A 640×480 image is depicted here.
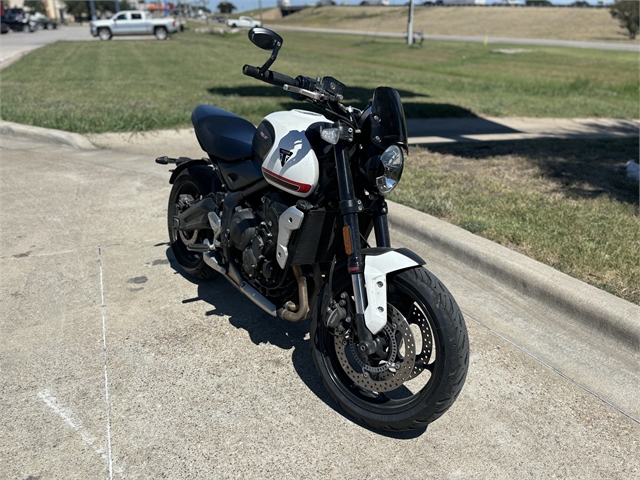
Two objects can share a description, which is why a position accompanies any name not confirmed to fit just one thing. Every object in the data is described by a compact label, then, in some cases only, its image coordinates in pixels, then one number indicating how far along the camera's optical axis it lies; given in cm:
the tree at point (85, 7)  9725
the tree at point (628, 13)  4244
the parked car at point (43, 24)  5853
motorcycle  272
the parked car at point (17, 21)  4978
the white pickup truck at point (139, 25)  3803
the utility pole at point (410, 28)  3406
